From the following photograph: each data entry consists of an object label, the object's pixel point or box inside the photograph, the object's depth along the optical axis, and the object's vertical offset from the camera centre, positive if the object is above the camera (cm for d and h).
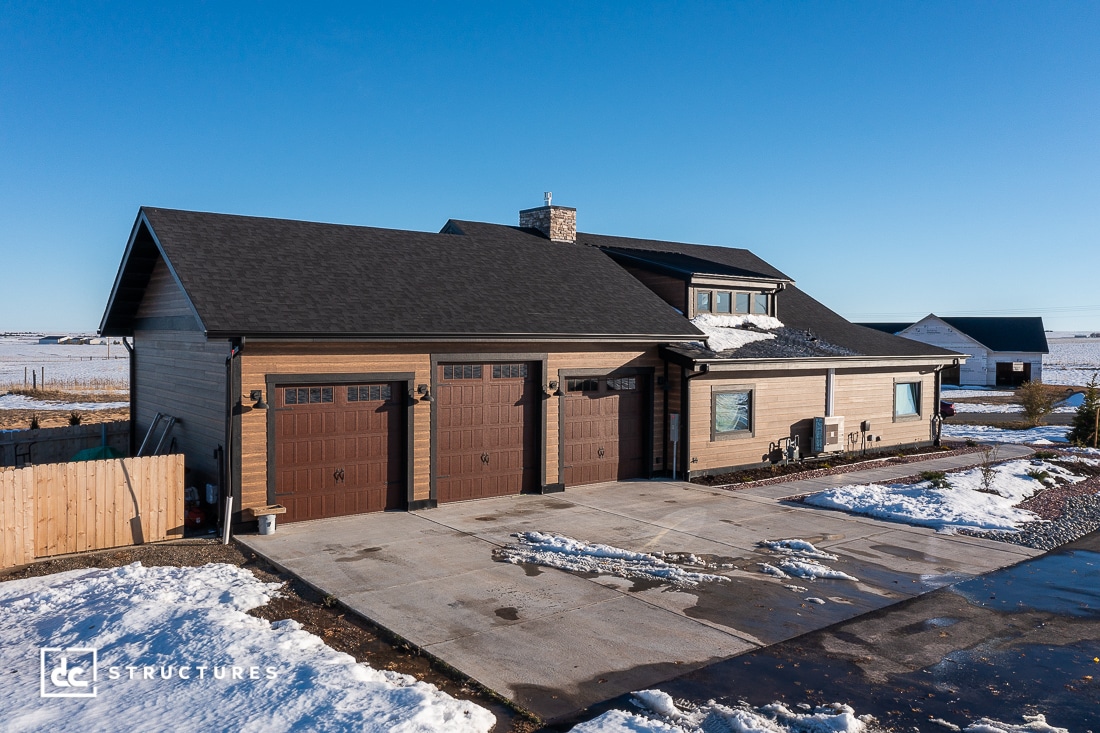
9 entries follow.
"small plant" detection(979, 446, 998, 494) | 1625 -251
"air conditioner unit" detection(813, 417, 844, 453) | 2044 -190
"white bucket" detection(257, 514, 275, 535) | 1215 -256
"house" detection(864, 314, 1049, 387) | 5584 +136
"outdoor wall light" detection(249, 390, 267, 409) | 1237 -57
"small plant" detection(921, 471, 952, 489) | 1616 -249
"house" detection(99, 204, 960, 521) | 1284 -1
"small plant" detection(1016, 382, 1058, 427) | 3198 -164
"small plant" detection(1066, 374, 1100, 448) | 2488 -191
